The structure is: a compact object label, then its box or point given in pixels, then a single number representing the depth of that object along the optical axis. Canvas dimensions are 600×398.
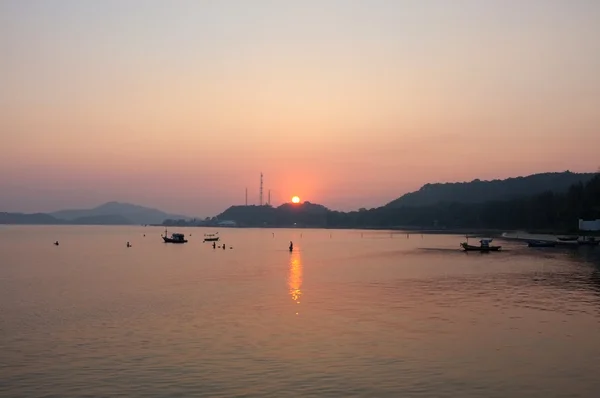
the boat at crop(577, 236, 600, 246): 131.65
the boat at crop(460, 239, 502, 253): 119.50
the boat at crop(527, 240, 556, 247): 129.62
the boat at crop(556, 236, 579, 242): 139.12
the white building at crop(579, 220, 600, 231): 154.75
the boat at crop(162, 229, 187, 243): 181.54
